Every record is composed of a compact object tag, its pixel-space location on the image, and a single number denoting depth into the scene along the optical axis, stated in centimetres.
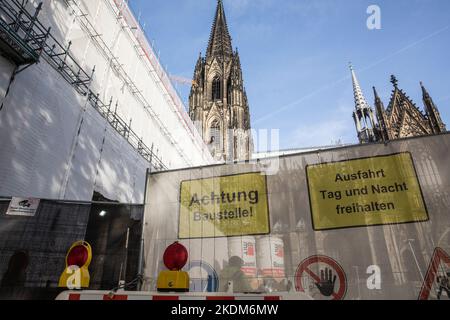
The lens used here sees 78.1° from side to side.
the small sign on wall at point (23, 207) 513
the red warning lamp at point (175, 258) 313
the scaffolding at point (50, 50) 860
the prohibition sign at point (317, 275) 401
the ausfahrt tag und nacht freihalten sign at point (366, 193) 426
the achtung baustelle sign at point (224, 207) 479
